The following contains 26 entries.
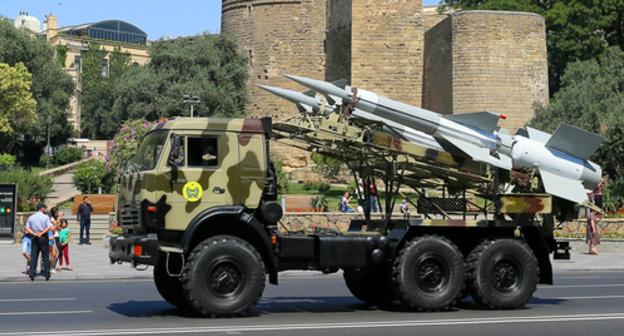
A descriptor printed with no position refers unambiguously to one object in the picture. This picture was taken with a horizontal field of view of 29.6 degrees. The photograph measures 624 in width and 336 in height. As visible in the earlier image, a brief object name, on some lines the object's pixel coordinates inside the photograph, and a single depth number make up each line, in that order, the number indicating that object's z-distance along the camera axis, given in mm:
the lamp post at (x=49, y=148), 68438
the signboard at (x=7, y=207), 31141
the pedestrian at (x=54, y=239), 23484
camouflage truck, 14820
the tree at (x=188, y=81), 60281
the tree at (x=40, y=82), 71875
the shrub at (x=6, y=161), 53741
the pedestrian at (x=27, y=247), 22391
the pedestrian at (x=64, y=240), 24220
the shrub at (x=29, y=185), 38531
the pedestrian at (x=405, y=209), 17344
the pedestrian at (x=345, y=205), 36862
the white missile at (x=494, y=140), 17172
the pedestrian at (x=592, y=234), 30130
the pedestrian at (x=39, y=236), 21703
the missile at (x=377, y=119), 17062
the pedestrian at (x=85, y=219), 32109
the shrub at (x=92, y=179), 47281
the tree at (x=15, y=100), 66062
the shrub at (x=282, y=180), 43638
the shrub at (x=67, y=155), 68625
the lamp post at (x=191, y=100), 35522
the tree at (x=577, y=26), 58188
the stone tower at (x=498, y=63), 49812
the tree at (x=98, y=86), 94062
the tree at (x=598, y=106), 42938
